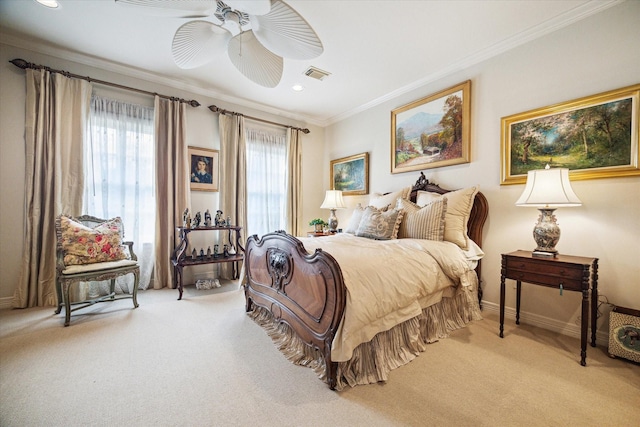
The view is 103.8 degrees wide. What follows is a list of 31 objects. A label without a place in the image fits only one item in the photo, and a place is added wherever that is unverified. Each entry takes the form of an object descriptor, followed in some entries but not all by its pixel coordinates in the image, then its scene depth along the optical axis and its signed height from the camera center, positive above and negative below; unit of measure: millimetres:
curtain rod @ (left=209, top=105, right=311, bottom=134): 3837 +1545
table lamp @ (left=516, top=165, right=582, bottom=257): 1967 +94
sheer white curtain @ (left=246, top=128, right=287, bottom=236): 4324 +516
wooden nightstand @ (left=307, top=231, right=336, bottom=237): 3982 -392
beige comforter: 1513 -505
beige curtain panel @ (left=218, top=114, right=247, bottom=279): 3988 +609
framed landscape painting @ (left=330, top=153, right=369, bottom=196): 4266 +645
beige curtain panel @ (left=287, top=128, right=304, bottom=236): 4664 +520
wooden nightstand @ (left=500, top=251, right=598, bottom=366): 1792 -495
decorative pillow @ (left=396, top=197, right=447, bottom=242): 2564 -128
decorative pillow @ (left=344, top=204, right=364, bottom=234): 3275 -160
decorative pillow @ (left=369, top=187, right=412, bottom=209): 3296 +160
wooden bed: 1555 -647
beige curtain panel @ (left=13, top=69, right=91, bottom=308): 2713 +426
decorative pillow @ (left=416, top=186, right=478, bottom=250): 2537 -48
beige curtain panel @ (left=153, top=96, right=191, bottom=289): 3426 +382
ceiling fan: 1644 +1321
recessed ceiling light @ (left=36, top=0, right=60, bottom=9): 2148 +1777
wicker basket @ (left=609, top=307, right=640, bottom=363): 1779 -886
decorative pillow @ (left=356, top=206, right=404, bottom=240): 2705 -165
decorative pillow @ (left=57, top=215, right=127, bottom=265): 2555 -362
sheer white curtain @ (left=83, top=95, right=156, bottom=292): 3119 +487
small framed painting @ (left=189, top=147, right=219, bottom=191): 3762 +614
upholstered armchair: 2418 -496
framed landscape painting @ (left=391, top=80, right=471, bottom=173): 2971 +1046
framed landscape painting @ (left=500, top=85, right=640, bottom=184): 1977 +655
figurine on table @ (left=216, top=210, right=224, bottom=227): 3721 -151
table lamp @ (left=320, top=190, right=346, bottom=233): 4297 +98
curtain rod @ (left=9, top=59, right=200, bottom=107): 2652 +1546
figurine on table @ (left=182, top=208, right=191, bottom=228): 3336 -138
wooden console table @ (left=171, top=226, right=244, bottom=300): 3182 -681
